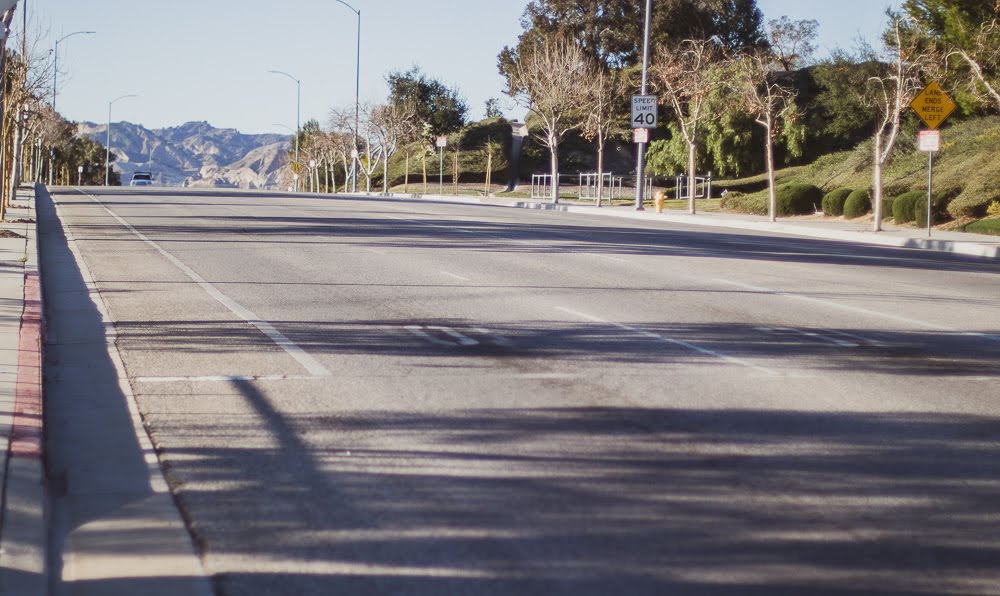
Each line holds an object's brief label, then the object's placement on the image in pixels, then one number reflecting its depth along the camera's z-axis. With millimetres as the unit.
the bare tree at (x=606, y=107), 51219
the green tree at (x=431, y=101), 86438
